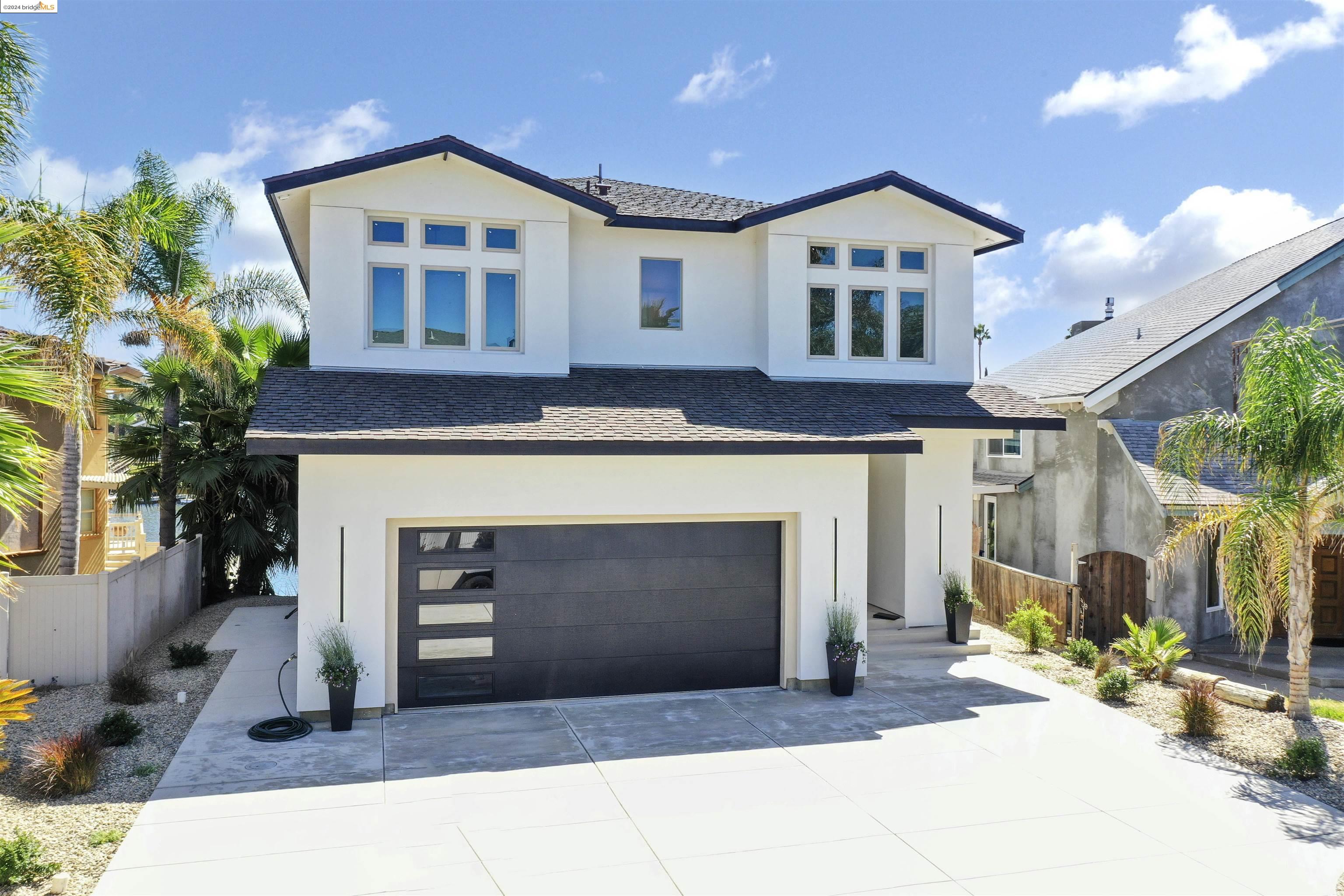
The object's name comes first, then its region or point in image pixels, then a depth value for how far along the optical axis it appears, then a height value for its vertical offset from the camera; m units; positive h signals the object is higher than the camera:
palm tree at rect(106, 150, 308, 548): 14.52 +3.12
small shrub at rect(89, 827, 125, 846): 6.78 -3.02
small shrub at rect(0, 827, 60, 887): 5.91 -2.83
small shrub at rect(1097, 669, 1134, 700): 11.27 -2.99
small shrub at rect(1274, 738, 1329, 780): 8.71 -3.04
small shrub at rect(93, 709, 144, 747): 9.05 -2.92
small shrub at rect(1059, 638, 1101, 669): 13.05 -2.98
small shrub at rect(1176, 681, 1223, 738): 9.88 -2.93
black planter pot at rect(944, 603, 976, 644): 13.73 -2.67
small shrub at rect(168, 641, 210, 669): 12.62 -3.00
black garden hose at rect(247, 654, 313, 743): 9.47 -3.07
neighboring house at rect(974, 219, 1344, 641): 16.25 +0.36
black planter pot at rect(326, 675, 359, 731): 9.73 -2.82
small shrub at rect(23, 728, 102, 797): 7.64 -2.81
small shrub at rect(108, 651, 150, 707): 10.62 -2.92
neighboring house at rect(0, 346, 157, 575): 17.95 -1.75
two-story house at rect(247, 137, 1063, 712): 10.49 +0.38
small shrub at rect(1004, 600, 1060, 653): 14.02 -2.83
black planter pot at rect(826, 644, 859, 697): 11.33 -2.88
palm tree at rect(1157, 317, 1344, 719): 9.77 -0.19
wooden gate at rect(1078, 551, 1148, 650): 15.97 -2.54
